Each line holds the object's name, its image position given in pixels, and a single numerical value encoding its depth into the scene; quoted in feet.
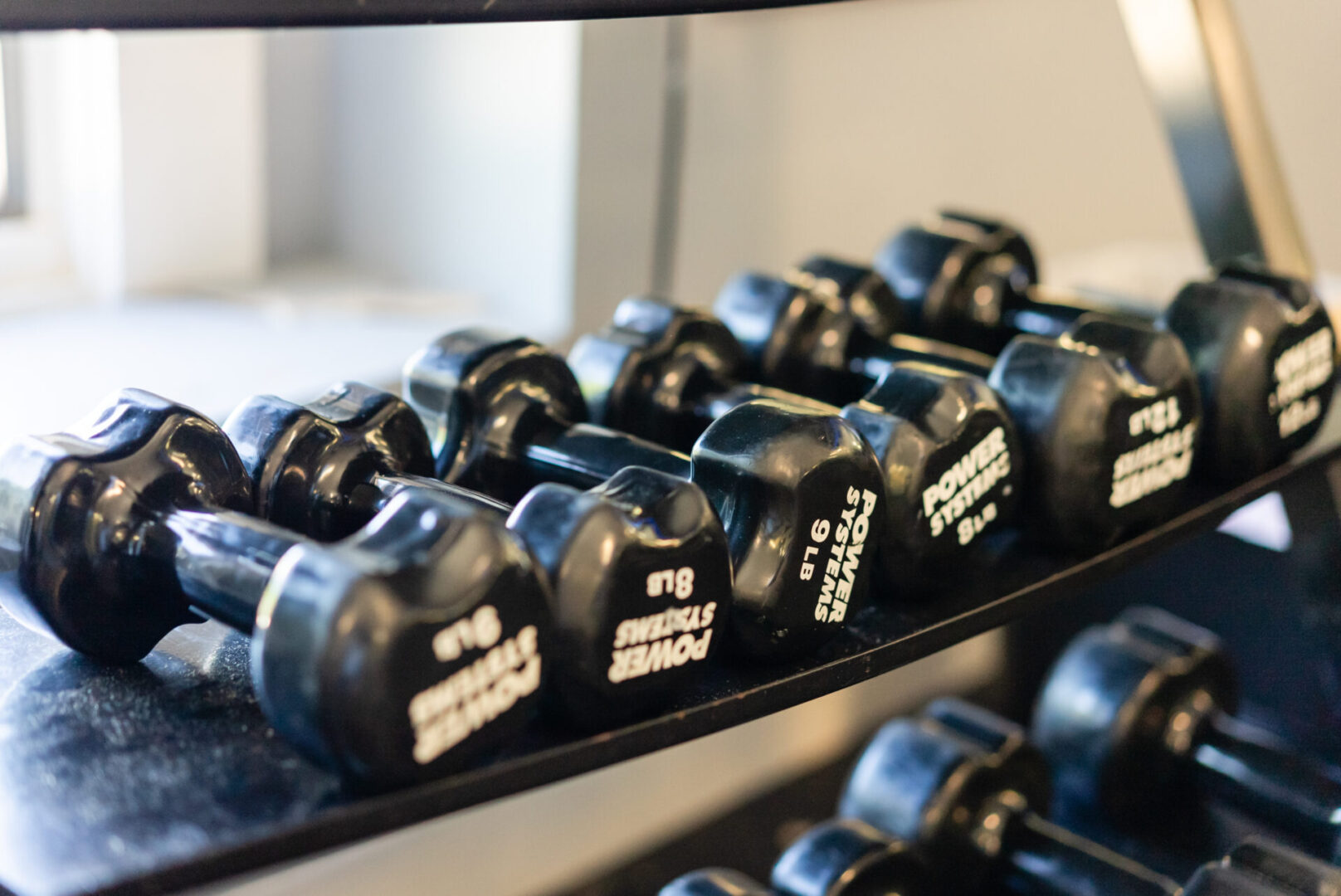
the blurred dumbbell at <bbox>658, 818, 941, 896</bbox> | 3.04
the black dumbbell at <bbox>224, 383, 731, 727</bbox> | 1.66
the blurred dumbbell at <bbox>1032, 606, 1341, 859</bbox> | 3.74
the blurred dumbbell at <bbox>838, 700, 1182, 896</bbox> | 3.46
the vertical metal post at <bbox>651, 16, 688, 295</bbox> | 4.80
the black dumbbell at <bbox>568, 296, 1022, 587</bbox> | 2.12
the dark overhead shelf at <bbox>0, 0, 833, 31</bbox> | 1.21
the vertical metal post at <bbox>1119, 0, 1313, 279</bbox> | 3.00
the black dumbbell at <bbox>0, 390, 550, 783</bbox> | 1.44
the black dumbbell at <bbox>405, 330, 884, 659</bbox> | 1.88
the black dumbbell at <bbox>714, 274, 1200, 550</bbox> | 2.29
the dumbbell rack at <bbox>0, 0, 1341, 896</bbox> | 1.33
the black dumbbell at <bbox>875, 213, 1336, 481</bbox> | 2.64
